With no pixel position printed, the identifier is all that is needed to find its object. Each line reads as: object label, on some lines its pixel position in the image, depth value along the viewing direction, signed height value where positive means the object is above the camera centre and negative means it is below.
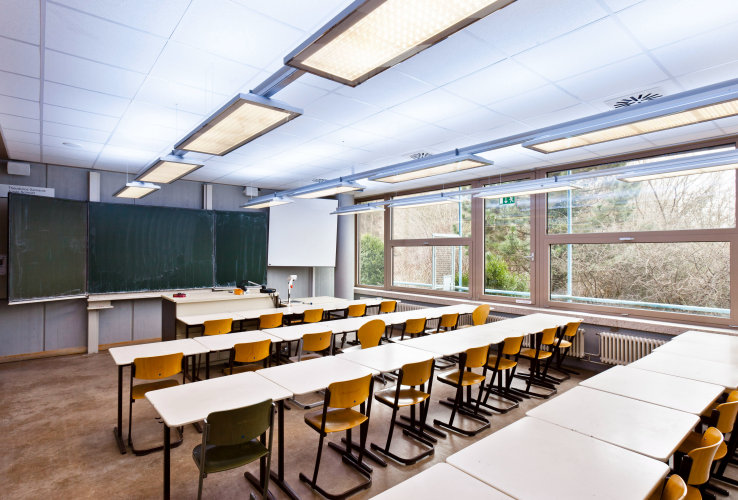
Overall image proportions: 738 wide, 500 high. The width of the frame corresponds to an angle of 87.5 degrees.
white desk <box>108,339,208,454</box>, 3.21 -0.88
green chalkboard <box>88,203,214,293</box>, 6.51 +0.05
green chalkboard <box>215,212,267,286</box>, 7.83 +0.09
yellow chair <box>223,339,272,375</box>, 3.56 -0.94
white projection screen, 8.48 +0.41
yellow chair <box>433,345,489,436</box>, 3.57 -1.24
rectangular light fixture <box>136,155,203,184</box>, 3.86 +0.91
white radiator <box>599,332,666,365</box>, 4.92 -1.23
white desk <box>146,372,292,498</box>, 2.20 -0.92
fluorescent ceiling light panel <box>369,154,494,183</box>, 3.92 +0.97
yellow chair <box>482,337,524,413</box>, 4.02 -1.23
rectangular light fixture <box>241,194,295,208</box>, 6.45 +0.88
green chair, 2.13 -1.07
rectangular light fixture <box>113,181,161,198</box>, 5.22 +0.91
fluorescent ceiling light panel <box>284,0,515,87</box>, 1.45 +0.92
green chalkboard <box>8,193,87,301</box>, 5.54 +0.06
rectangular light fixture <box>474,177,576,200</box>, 4.90 +0.86
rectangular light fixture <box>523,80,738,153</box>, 2.61 +1.05
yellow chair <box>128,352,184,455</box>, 3.06 -0.96
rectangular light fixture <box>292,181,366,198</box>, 5.54 +0.94
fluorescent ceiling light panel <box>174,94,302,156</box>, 2.45 +0.93
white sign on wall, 5.94 +0.96
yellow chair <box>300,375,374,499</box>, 2.56 -1.22
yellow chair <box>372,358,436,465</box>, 3.02 -1.23
